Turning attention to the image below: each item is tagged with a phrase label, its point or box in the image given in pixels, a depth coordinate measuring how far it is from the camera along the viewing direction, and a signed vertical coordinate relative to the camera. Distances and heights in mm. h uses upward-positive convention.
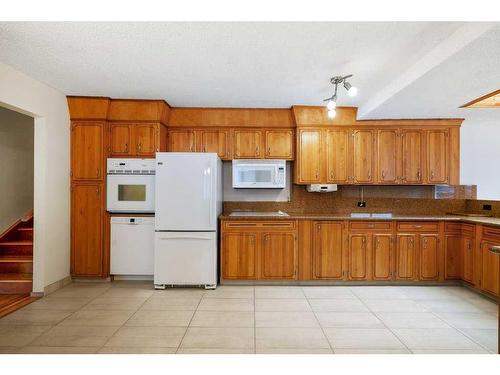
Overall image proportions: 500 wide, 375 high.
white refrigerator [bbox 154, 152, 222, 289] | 4004 -437
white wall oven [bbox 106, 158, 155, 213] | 4301 -1
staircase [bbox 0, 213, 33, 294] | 3846 -997
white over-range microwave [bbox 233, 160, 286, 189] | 4559 +175
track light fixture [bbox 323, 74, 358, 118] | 3109 +1014
